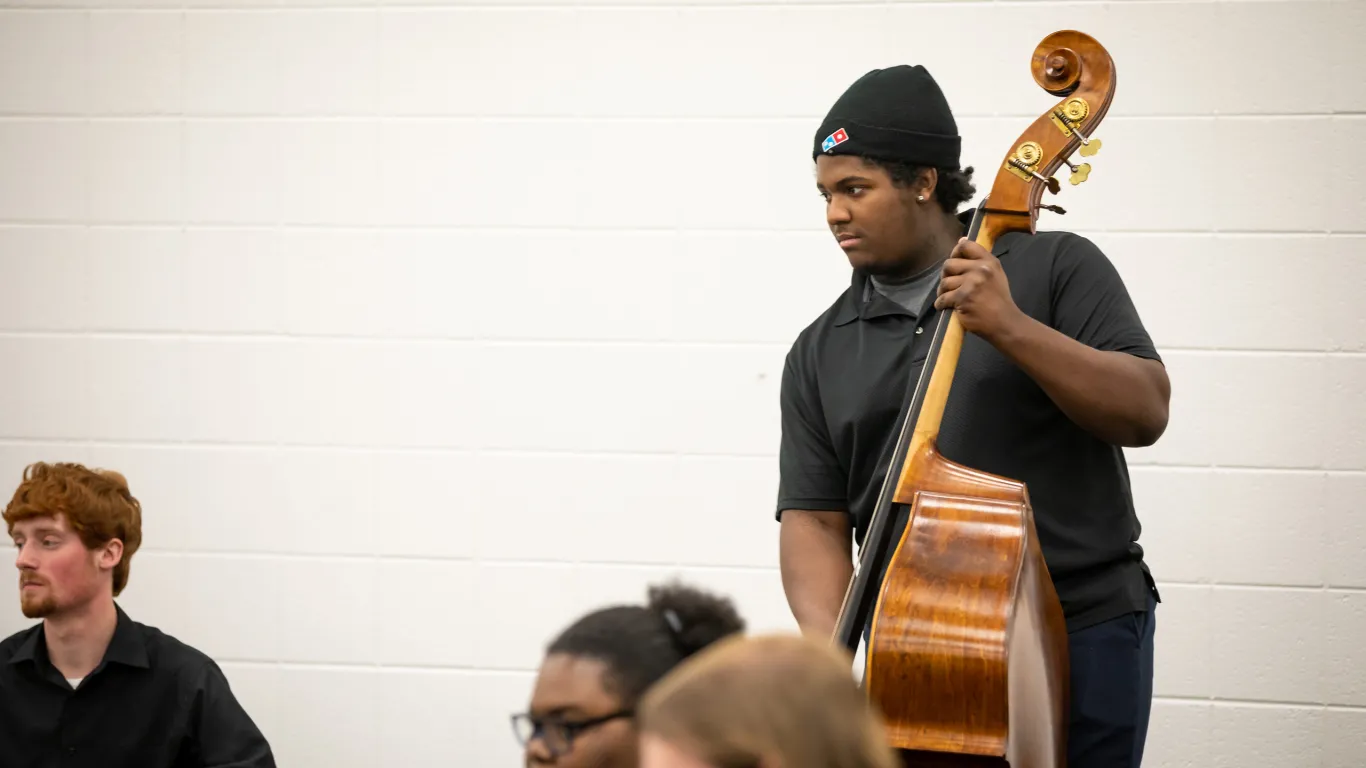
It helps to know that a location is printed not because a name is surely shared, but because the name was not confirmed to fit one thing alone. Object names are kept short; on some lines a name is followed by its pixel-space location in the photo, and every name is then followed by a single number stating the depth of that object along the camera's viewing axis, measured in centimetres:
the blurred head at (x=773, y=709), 300
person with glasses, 466
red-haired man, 673
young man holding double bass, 604
